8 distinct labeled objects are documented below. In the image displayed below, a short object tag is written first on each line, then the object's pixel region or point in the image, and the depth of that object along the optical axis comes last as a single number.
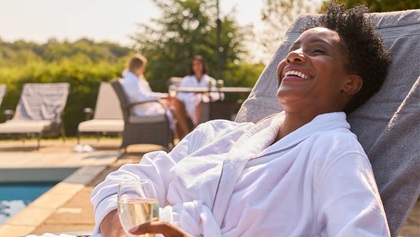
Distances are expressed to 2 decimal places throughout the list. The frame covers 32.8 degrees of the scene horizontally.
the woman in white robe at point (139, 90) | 8.83
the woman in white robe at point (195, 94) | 10.34
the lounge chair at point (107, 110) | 10.31
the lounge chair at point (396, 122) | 1.85
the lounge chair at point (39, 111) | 10.31
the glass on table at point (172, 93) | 9.91
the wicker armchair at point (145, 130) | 8.77
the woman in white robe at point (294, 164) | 1.62
